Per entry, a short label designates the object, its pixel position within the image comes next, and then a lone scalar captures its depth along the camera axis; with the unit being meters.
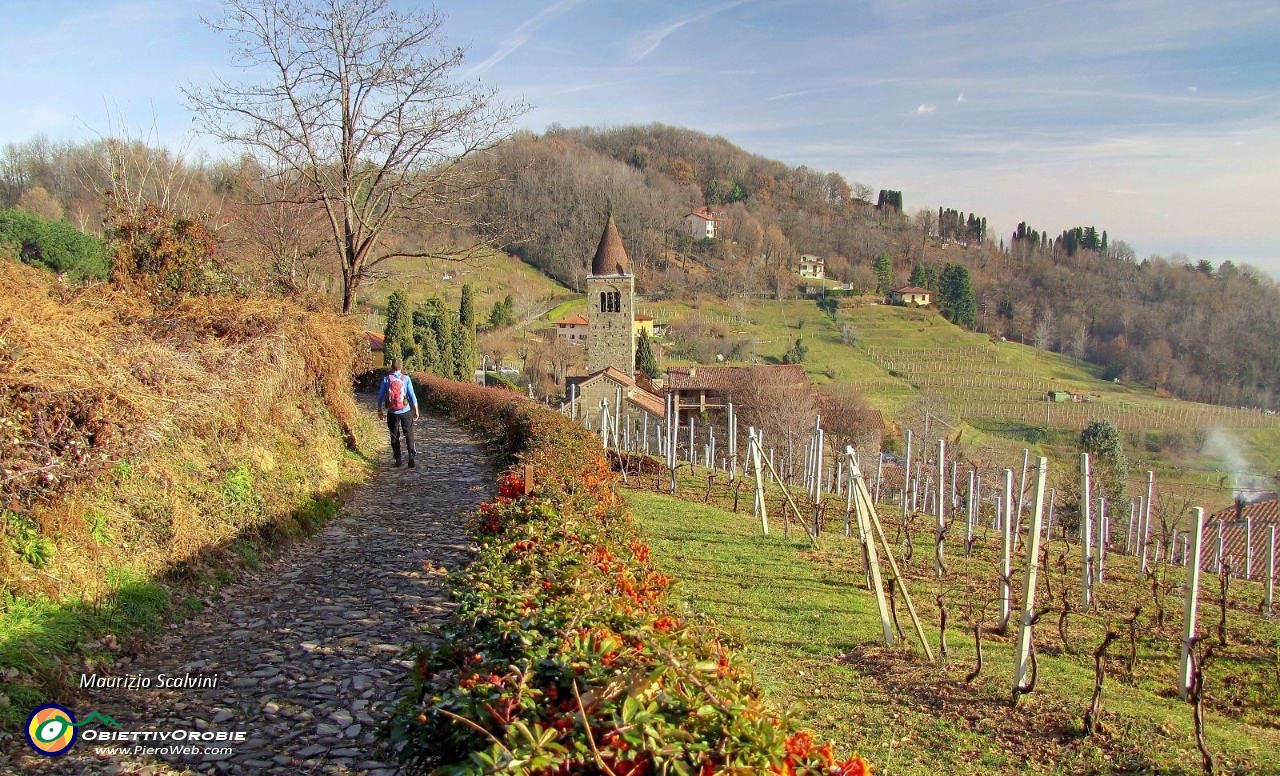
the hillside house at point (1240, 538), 17.86
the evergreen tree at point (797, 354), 71.00
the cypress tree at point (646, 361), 60.91
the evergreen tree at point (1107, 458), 26.66
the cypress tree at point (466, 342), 42.41
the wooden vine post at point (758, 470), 10.94
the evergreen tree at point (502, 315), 74.06
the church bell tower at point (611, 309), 54.56
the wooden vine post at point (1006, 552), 6.20
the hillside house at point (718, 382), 47.75
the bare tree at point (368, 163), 16.47
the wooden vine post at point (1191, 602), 5.12
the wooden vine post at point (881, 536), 5.69
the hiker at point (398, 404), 11.54
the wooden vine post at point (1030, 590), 5.07
